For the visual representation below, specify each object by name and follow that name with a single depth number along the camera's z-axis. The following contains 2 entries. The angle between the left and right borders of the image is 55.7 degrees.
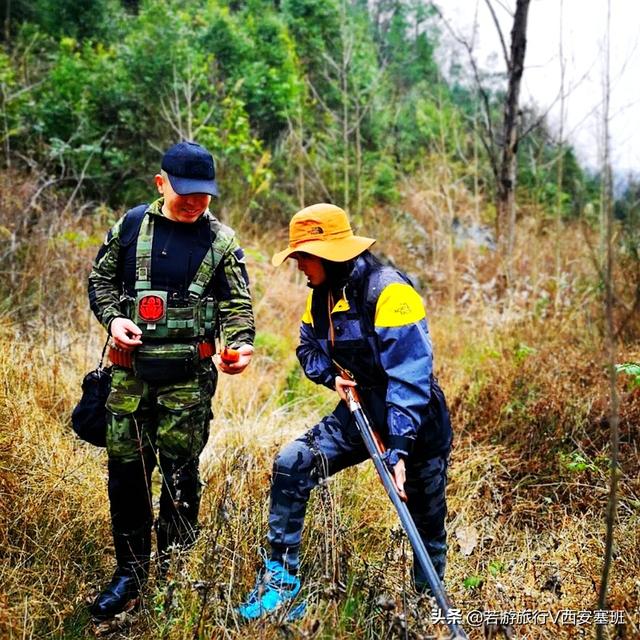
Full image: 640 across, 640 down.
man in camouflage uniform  2.39
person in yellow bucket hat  2.15
